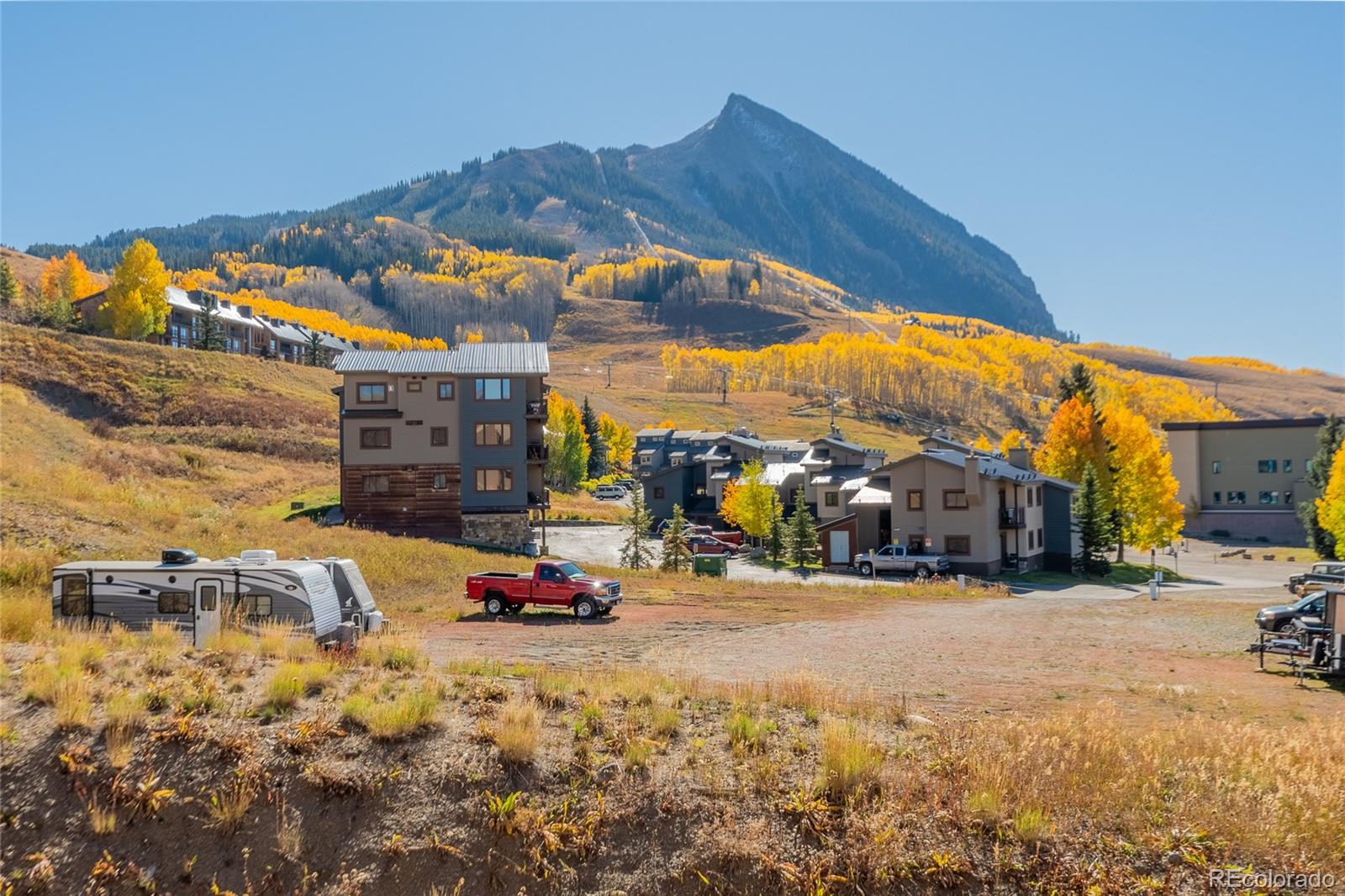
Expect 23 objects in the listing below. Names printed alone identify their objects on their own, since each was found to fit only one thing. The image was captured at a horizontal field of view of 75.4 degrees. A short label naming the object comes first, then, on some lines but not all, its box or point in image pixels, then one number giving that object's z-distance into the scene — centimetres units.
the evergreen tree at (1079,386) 6838
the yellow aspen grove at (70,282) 13150
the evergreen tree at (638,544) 4810
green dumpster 4734
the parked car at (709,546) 6244
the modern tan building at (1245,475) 8981
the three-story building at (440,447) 5569
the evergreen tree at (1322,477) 6375
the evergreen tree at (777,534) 5819
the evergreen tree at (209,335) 10856
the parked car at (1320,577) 3728
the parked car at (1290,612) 2752
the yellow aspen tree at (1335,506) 4662
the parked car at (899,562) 5059
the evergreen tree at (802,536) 5691
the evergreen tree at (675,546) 4747
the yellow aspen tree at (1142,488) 6016
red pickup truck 2991
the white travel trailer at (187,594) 1827
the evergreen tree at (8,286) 10600
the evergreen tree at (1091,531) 5525
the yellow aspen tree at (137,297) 10300
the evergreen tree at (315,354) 12838
